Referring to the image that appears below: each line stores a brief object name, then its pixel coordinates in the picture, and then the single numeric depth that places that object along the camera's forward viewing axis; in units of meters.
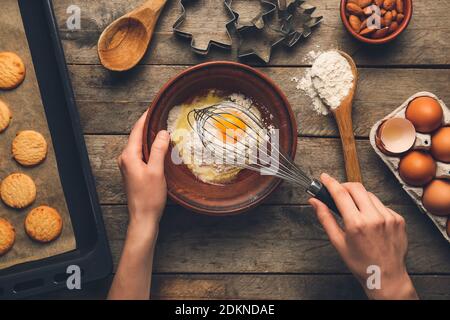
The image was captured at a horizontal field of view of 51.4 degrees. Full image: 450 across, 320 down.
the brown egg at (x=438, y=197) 0.96
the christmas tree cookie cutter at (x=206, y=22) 1.04
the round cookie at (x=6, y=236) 1.00
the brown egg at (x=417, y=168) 0.96
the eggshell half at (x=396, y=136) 0.98
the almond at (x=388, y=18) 0.98
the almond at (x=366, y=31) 0.98
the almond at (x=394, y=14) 0.98
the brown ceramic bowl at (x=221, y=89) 0.94
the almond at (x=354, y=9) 0.98
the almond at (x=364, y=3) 0.99
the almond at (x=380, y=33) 0.98
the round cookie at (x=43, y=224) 1.01
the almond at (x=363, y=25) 0.99
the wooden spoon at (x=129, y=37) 1.01
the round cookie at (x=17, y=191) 1.01
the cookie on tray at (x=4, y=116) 1.02
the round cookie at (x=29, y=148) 1.01
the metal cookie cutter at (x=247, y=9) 1.04
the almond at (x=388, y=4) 0.98
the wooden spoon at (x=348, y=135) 1.01
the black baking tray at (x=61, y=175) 0.97
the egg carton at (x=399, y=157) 1.00
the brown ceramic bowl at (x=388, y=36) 0.98
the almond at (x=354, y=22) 0.99
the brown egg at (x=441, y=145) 0.97
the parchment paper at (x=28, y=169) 1.02
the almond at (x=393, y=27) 0.99
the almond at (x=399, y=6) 0.98
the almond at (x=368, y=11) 0.98
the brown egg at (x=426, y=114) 0.96
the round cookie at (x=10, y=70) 1.00
